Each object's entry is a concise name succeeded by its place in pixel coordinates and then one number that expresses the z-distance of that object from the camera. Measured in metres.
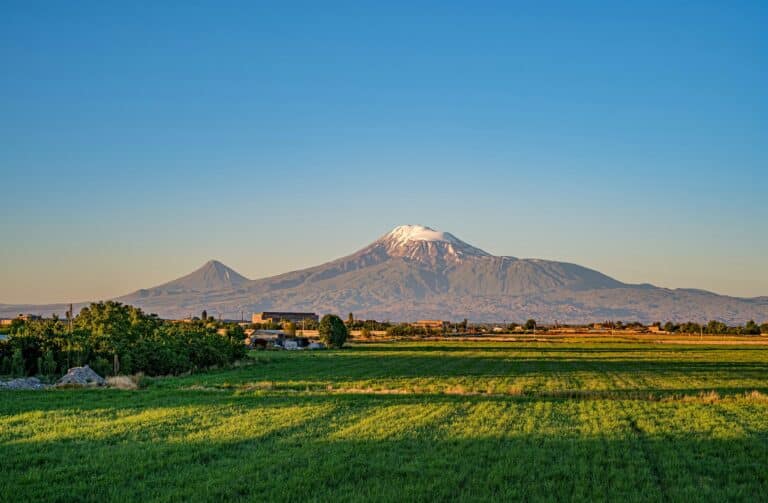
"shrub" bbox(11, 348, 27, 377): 41.06
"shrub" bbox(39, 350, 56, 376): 41.69
